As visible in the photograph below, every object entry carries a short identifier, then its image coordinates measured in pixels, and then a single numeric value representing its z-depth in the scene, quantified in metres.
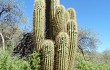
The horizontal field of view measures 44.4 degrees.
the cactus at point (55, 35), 3.57
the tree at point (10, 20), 9.21
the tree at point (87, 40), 10.13
